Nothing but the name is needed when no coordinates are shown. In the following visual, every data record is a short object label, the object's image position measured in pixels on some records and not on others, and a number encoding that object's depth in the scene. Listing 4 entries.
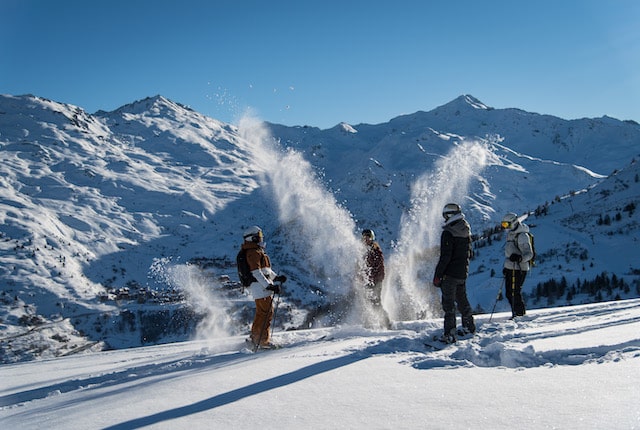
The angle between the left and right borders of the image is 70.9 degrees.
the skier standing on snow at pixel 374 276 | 11.87
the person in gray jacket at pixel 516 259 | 11.78
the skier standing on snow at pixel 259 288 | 9.37
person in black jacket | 8.70
